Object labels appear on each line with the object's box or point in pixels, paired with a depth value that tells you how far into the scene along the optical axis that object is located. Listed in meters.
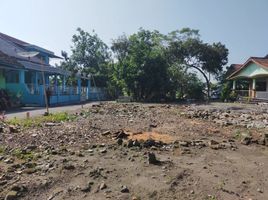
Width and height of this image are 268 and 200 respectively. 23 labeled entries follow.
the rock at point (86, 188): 3.03
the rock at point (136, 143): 4.50
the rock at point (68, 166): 3.52
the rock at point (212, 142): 5.08
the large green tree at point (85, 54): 29.18
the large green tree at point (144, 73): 18.24
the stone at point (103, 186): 3.05
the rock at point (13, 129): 5.77
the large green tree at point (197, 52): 23.64
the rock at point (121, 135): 5.42
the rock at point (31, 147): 4.43
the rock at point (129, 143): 4.51
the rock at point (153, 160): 3.74
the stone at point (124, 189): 3.01
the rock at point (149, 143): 4.59
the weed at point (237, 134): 5.99
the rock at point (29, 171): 3.40
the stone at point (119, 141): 4.72
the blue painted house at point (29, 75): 13.77
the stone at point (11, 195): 2.86
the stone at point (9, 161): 3.81
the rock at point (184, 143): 4.86
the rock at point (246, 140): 5.34
